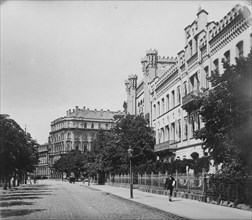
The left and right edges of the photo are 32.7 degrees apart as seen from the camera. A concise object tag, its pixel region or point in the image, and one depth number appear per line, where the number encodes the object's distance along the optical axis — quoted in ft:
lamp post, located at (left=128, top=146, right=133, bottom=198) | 85.98
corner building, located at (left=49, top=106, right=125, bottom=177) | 412.98
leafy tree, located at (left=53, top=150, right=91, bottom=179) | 326.07
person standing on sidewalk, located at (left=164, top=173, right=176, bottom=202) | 77.92
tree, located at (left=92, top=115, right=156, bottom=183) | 153.99
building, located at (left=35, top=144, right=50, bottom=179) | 461.12
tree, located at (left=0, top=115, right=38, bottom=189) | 89.10
